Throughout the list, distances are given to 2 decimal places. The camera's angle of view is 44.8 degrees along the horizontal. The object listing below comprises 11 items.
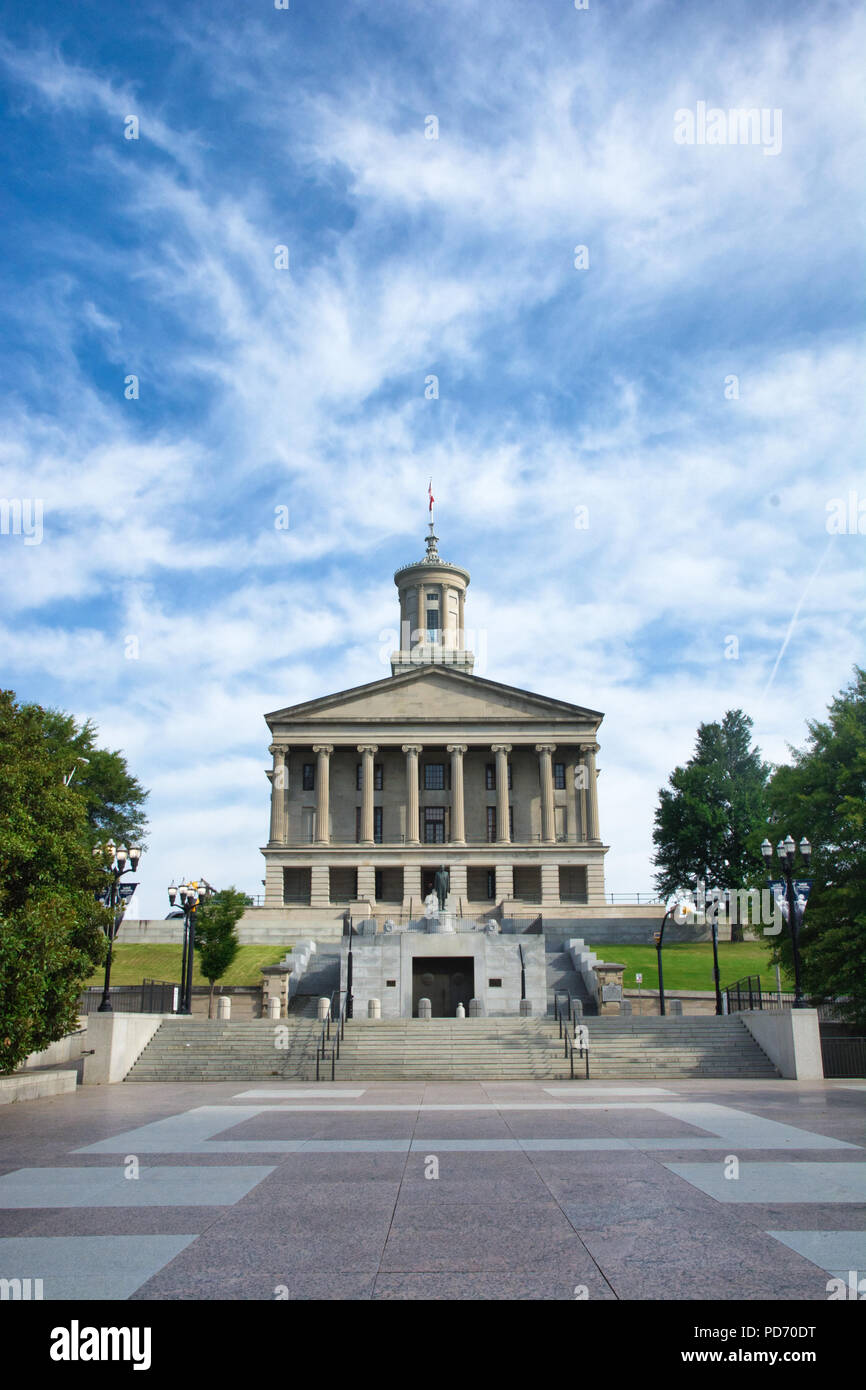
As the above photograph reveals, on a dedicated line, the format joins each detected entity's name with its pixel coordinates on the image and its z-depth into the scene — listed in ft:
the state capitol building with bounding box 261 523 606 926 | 243.40
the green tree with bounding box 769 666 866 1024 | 103.60
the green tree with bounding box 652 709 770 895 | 261.44
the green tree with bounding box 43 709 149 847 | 225.76
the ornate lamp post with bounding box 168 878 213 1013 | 115.03
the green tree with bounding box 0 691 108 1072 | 66.44
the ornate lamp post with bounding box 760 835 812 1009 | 90.68
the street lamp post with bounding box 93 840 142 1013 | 94.32
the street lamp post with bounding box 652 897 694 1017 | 191.66
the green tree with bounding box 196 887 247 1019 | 151.74
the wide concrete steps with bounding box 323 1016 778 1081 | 93.45
